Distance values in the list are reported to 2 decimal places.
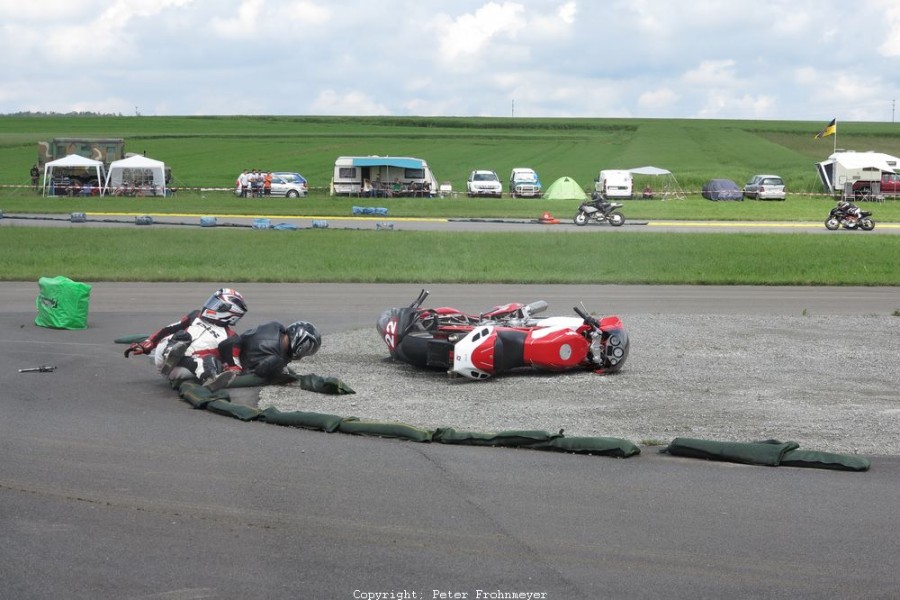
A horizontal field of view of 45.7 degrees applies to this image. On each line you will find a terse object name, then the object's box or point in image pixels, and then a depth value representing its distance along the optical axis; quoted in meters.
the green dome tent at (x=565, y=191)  63.81
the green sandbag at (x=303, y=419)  10.59
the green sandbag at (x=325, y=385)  12.82
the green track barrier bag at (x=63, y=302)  17.94
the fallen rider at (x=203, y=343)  12.91
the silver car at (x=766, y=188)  62.91
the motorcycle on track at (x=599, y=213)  44.50
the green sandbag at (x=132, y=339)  16.64
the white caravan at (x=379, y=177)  61.99
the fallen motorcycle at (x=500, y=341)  13.78
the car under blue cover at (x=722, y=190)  63.00
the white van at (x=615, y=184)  62.75
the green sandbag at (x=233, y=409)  11.11
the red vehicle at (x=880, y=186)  64.25
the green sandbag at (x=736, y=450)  9.45
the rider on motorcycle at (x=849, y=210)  43.28
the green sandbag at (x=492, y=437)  9.99
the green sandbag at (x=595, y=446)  9.66
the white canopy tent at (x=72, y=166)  60.81
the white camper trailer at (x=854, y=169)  65.31
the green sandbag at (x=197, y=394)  11.79
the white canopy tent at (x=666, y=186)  67.44
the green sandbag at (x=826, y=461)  9.31
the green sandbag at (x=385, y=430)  10.18
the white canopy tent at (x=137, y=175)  60.34
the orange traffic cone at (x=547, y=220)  44.87
